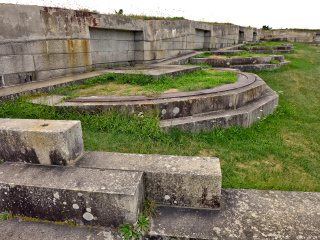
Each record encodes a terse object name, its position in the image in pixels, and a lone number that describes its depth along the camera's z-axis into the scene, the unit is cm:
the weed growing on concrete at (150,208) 218
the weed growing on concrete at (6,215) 216
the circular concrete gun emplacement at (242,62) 999
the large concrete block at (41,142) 225
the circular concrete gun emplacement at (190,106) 406
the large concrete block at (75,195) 196
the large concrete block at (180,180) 219
